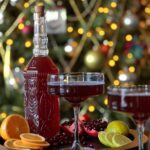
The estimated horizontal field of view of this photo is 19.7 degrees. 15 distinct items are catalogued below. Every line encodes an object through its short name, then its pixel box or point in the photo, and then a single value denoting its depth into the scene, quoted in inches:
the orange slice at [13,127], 38.8
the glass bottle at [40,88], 41.3
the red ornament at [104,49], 99.5
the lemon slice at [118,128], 40.1
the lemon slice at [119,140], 36.8
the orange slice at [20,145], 35.7
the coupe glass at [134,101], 31.1
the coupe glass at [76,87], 37.4
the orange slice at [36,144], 35.9
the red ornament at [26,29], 97.6
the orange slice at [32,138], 36.3
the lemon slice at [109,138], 37.2
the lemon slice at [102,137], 37.9
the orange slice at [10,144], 35.8
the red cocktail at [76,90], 37.4
